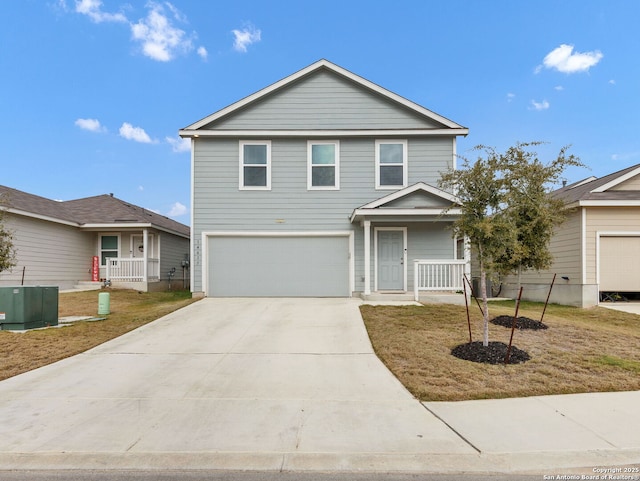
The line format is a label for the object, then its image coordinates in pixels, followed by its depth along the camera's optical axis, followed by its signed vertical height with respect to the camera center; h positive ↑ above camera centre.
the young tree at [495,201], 6.20 +0.75
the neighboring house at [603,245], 12.80 +0.05
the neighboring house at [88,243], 15.49 +0.18
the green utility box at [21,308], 8.75 -1.39
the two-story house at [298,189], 13.62 +2.04
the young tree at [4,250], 9.27 -0.08
